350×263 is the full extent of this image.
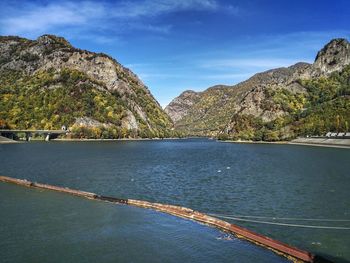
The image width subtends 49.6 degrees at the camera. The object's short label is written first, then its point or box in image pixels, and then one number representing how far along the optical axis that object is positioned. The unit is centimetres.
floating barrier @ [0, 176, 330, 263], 3048
